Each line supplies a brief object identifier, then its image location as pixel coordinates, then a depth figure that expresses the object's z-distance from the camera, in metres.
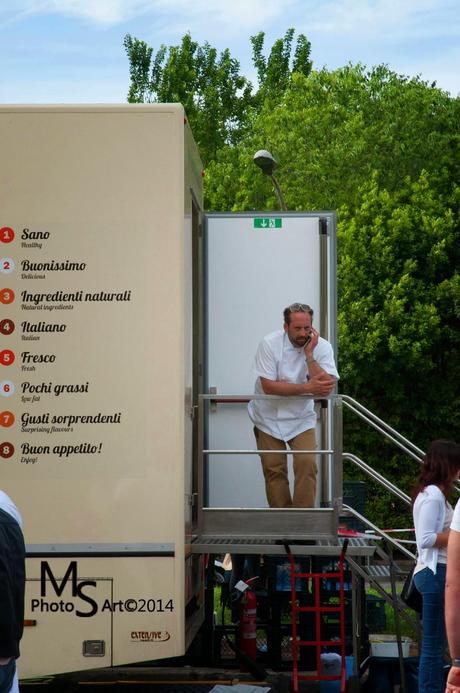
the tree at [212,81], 71.01
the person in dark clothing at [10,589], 6.69
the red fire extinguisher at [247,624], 15.48
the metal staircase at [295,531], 13.43
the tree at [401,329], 42.18
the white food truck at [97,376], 11.33
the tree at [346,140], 49.63
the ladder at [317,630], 13.33
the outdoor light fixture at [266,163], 17.64
